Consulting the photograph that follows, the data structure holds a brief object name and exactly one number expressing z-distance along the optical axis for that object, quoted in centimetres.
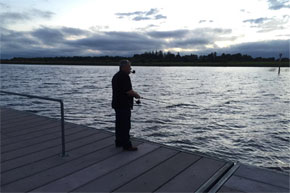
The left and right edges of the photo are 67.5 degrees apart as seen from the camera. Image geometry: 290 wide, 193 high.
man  459
